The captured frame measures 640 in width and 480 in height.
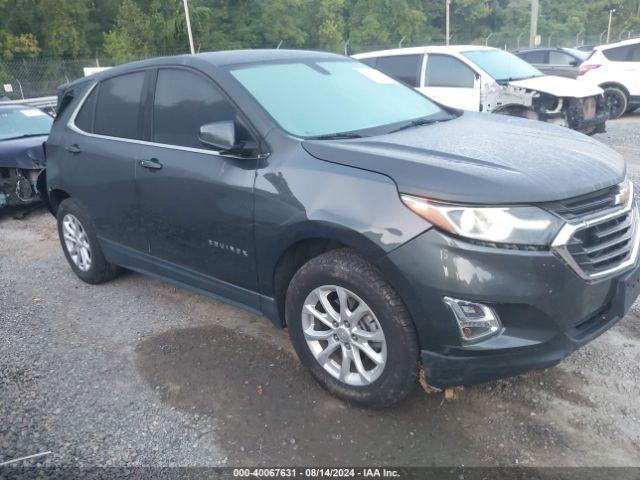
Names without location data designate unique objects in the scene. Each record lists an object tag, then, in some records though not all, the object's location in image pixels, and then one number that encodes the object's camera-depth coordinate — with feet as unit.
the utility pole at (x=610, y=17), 182.89
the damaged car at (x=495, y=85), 28.19
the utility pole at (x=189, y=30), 96.64
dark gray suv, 8.18
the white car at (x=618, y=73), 41.24
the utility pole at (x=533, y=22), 73.77
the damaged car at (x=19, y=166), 23.75
